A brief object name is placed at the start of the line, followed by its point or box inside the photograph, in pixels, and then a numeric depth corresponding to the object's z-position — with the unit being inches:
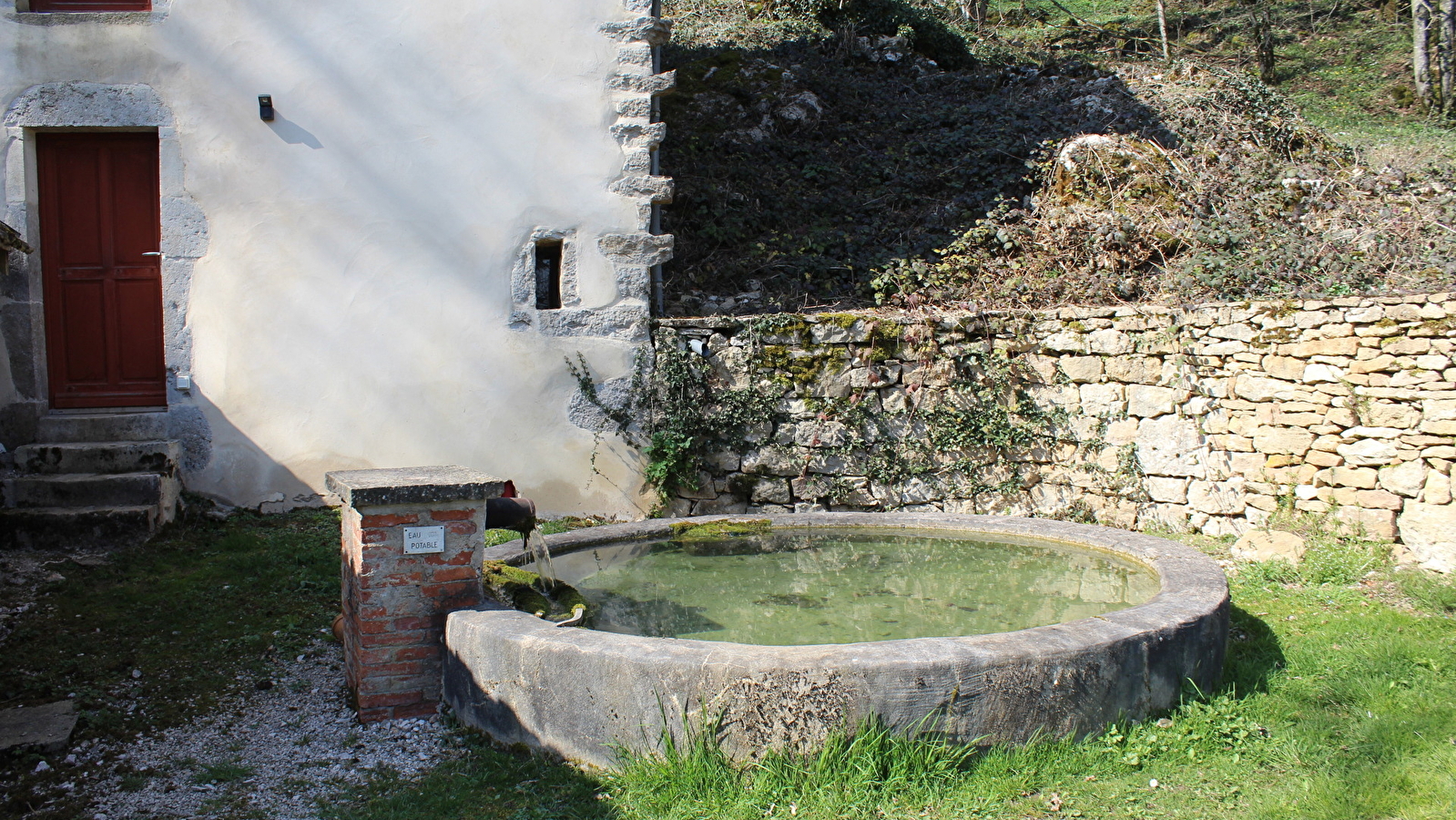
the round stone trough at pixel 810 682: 100.7
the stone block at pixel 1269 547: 199.6
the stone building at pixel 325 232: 238.8
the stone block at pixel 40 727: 117.9
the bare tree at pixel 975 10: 544.1
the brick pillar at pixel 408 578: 123.1
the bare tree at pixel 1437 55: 443.5
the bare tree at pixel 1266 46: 499.5
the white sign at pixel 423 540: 124.2
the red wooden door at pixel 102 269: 243.0
